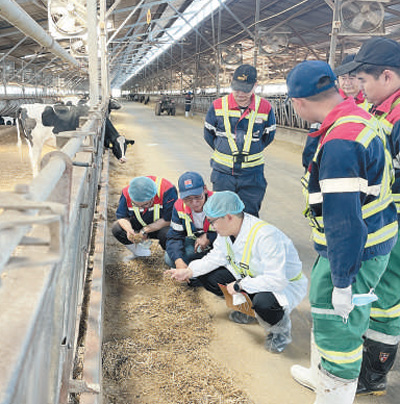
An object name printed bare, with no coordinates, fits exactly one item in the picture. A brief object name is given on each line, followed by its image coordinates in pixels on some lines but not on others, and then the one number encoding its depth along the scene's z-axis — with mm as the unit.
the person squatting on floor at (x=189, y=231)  3324
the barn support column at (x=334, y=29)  7578
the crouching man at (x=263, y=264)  2555
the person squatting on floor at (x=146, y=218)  3820
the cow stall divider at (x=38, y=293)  521
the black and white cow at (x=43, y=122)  9695
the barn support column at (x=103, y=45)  9563
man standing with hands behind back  3559
